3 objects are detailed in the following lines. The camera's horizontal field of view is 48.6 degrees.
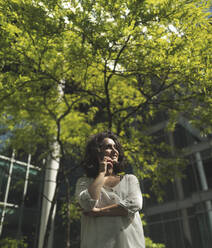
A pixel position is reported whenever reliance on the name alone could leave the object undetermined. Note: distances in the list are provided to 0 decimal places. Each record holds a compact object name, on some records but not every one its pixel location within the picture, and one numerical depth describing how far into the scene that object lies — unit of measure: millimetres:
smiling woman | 1803
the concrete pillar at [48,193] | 12604
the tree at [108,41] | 4516
